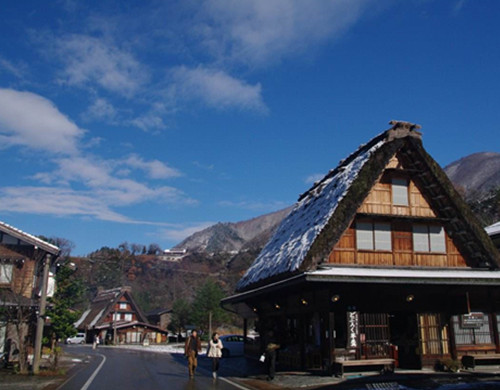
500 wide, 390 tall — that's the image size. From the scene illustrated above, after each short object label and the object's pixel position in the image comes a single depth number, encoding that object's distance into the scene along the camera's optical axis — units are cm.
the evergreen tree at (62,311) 2853
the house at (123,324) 6181
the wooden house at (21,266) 2236
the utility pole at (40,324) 1705
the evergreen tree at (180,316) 6291
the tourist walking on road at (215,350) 1627
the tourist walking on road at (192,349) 1659
